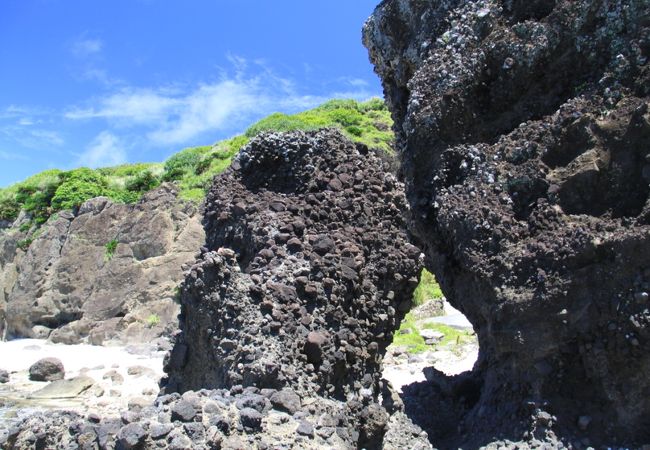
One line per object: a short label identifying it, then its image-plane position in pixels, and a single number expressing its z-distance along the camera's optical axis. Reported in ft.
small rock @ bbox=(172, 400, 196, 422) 11.76
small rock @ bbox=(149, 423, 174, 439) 11.37
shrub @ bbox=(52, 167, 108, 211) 62.28
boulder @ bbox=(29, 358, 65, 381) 33.73
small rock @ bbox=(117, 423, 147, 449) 11.20
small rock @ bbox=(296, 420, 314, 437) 12.73
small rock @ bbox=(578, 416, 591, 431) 15.79
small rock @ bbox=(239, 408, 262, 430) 12.21
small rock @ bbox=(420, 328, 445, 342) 41.86
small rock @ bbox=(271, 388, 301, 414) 13.12
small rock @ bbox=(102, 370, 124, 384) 33.21
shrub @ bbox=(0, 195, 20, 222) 67.67
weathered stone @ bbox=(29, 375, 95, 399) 29.68
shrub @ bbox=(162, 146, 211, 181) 68.49
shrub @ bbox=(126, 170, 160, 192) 64.39
